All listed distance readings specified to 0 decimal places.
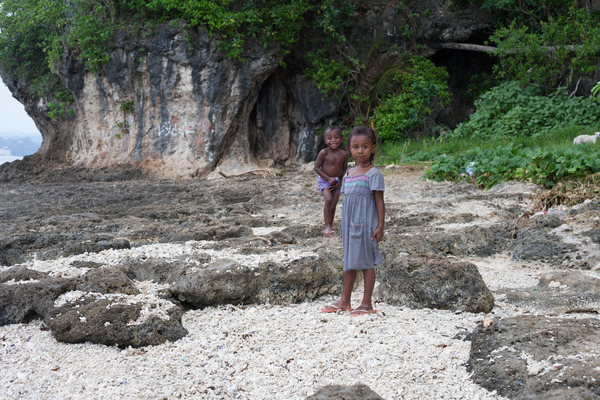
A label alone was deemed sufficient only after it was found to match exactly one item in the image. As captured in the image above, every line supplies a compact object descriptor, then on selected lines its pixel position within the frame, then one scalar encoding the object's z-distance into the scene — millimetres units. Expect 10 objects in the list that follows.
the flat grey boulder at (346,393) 1886
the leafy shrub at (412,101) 12766
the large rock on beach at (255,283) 3275
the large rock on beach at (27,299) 2977
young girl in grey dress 3178
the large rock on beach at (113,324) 2697
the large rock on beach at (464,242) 4691
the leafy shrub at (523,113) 10953
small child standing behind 5375
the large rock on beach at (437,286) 3133
